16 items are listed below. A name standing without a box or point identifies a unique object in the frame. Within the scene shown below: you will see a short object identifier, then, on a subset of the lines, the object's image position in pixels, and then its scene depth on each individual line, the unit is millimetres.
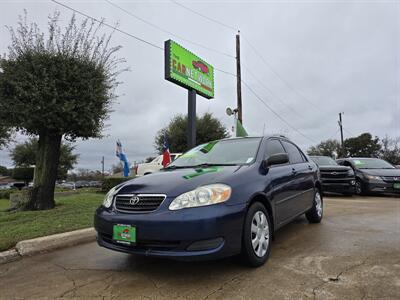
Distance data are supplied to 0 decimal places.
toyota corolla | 2928
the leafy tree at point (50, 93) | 7414
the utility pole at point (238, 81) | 16359
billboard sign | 11779
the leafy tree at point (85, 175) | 81438
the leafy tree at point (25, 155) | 36625
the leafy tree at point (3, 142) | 18547
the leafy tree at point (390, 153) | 47812
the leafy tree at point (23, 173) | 27031
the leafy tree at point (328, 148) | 65219
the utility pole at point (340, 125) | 40844
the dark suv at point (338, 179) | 10773
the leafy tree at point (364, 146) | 53656
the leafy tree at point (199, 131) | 28125
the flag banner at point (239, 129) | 14141
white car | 14835
